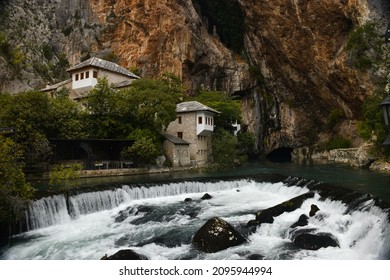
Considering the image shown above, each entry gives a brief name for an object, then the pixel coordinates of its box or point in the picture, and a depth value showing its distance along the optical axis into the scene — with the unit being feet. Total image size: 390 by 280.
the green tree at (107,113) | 96.94
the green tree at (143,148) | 94.68
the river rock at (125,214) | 50.12
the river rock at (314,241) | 35.24
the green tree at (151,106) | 100.63
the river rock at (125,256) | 31.35
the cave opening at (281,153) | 201.30
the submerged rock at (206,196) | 63.61
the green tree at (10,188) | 36.01
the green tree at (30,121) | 79.56
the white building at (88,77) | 122.62
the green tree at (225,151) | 113.29
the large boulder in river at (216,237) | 35.42
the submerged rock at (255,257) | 32.78
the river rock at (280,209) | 44.96
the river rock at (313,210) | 45.42
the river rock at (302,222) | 42.45
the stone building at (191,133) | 107.89
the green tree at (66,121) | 89.45
